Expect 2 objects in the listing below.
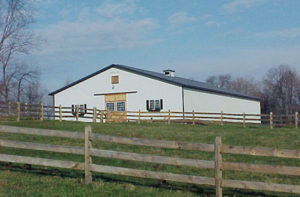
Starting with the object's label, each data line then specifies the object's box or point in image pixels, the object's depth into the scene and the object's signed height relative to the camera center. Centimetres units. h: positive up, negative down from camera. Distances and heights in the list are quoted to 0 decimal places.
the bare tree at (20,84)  5622 +458
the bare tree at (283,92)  7431 +338
